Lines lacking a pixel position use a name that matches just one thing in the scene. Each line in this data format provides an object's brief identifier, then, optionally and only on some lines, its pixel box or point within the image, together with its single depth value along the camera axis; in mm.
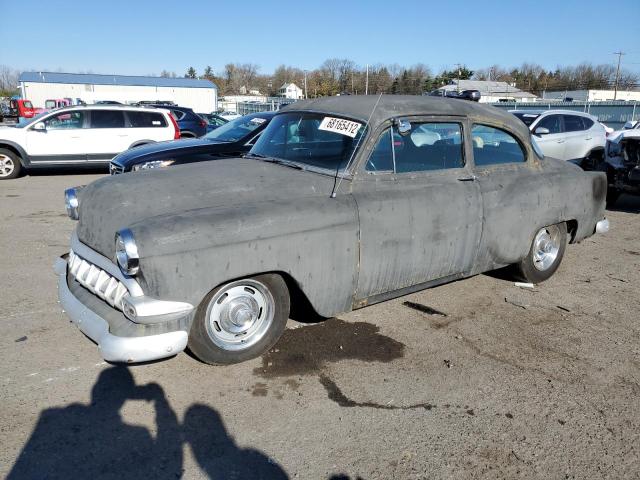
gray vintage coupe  2982
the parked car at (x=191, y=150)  7457
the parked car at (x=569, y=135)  10852
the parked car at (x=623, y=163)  8547
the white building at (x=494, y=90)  59219
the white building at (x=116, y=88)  45750
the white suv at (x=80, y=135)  11748
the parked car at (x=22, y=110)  28453
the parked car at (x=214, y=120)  23172
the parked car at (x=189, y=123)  16547
